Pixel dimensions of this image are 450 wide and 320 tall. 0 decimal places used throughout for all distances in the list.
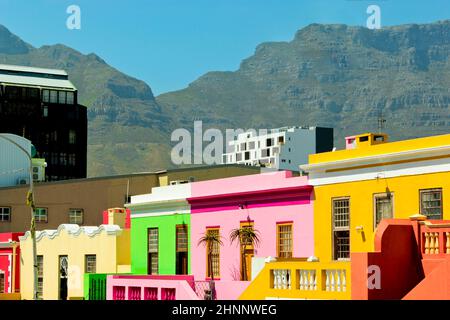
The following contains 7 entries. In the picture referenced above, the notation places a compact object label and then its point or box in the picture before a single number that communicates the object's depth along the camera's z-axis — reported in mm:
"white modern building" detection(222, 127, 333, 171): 178625
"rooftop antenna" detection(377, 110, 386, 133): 33681
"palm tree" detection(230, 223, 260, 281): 33169
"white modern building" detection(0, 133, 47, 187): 73562
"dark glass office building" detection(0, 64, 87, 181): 146125
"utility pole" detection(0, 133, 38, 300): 36531
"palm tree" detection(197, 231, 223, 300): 35562
